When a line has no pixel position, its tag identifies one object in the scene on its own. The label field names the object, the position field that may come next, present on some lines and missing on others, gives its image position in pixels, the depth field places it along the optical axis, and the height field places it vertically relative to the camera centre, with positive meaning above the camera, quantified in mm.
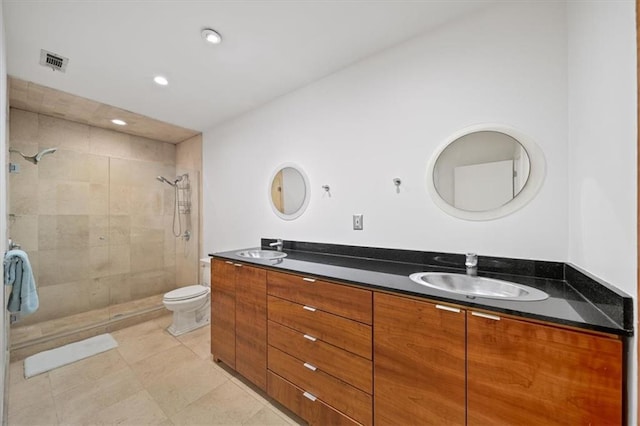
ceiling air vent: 1795 +1129
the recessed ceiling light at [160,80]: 2147 +1156
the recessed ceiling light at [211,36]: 1616 +1168
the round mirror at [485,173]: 1374 +233
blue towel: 1739 -515
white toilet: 2570 -1009
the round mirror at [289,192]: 2340 +197
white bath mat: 2061 -1288
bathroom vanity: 819 -569
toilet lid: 2590 -874
